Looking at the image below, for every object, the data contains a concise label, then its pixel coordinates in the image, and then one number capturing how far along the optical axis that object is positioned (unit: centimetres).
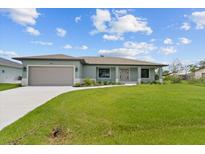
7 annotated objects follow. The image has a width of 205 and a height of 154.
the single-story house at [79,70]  1392
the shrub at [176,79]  1806
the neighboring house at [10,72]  1885
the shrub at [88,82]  1427
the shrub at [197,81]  1674
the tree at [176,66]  2606
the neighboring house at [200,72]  2474
